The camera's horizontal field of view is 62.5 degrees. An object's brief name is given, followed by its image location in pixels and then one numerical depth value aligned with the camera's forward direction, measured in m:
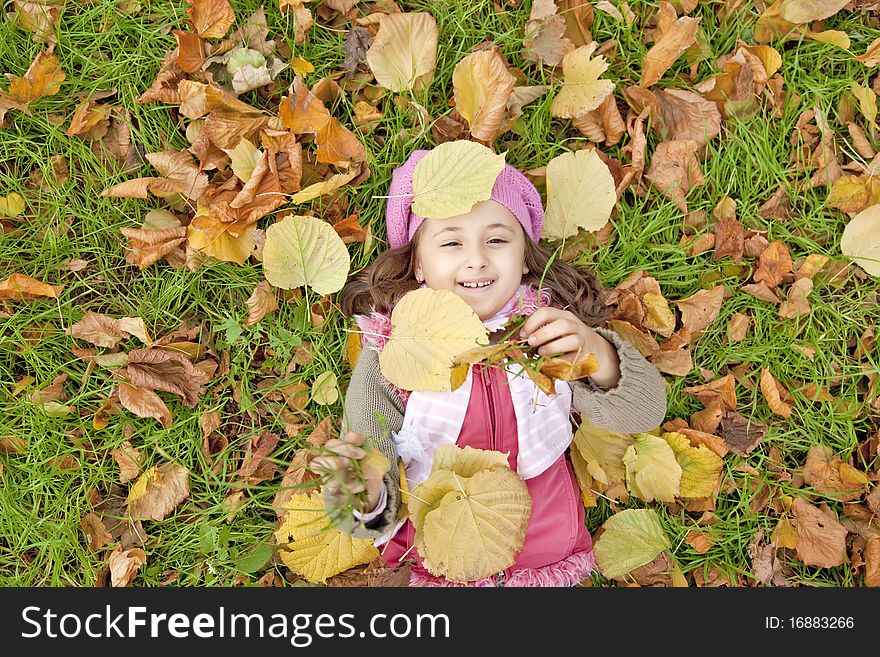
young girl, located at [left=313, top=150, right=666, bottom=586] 1.92
